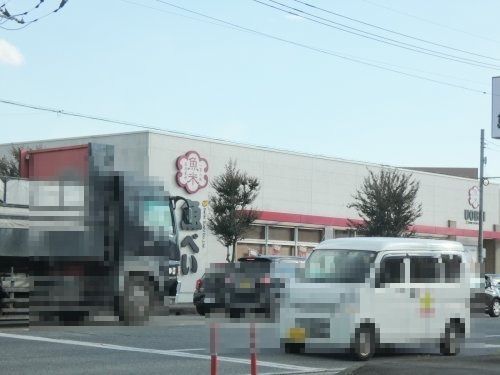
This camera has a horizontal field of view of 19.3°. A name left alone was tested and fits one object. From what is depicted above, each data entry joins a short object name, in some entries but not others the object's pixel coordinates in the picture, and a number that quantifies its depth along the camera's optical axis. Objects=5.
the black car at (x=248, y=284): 29.73
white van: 23.52
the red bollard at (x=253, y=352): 15.94
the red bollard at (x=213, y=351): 14.24
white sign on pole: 33.93
